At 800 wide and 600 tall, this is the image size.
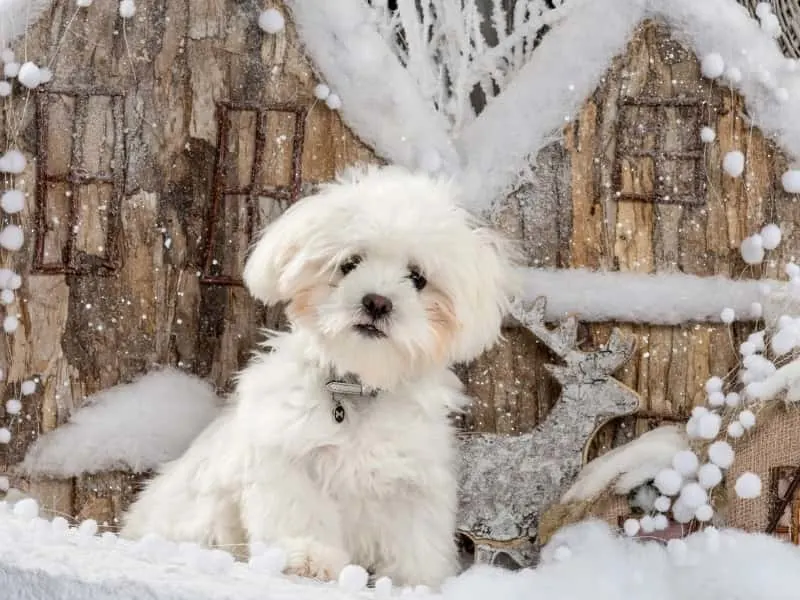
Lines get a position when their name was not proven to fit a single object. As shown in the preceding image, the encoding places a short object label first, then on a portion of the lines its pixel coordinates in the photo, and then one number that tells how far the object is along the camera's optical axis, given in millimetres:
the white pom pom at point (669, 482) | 1850
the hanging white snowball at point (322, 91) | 2070
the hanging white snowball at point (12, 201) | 2072
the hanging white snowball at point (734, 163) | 2051
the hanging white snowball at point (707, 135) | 2061
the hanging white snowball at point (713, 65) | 2037
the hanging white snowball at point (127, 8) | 2049
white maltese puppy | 1745
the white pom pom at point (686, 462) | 1861
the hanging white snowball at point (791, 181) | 2057
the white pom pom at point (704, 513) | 1823
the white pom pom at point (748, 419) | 1854
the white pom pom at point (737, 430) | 1866
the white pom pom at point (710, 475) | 1832
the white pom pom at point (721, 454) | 1848
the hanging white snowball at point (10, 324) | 2100
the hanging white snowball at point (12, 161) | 2068
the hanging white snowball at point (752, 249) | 2064
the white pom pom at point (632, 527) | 1859
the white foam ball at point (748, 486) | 1788
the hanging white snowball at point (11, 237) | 2082
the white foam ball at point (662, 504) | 1868
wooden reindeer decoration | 2055
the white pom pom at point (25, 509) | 1624
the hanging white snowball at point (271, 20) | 2059
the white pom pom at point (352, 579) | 1526
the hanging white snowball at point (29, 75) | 2027
